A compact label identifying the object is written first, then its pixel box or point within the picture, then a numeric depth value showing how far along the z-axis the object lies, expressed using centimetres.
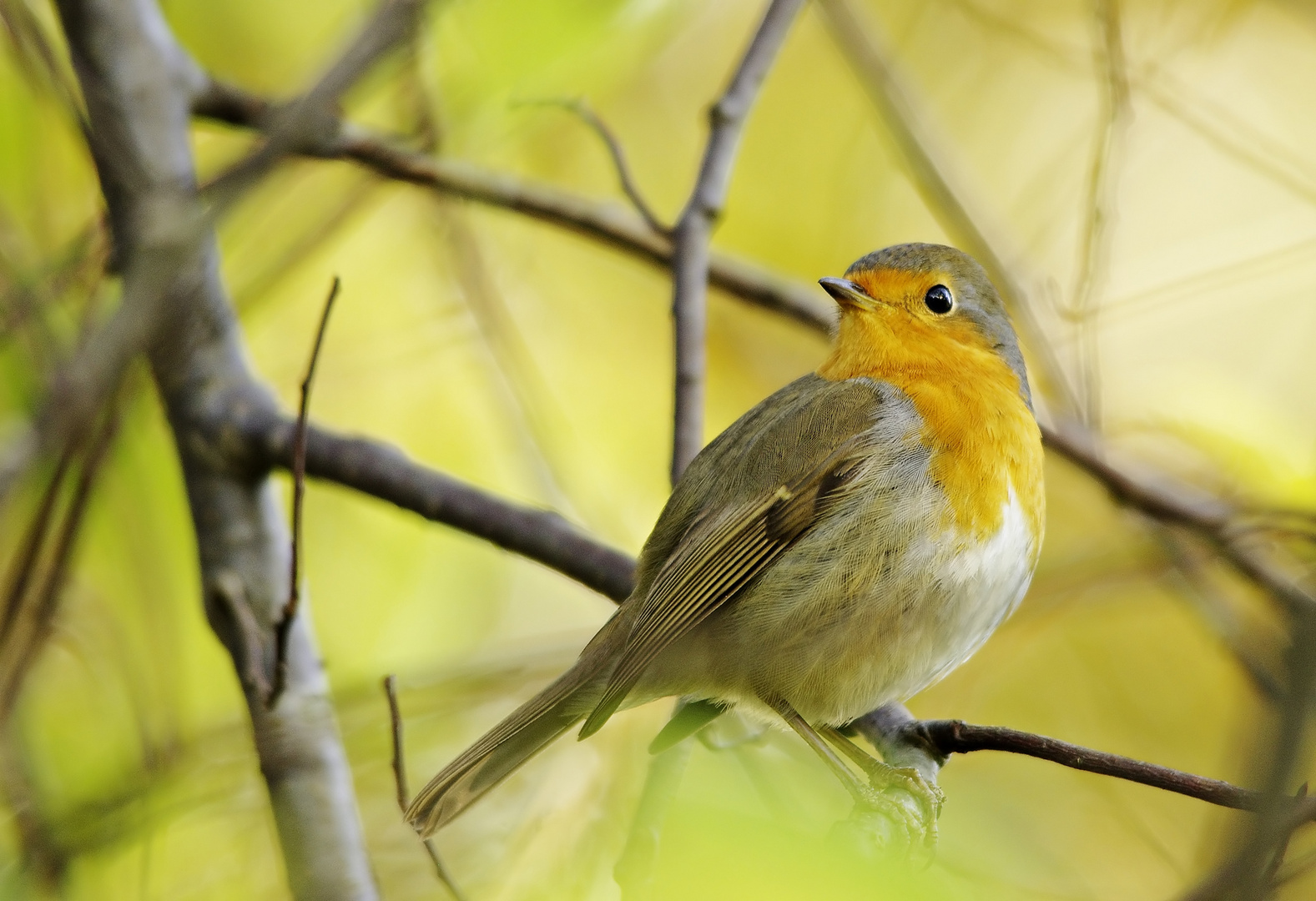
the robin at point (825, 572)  530
